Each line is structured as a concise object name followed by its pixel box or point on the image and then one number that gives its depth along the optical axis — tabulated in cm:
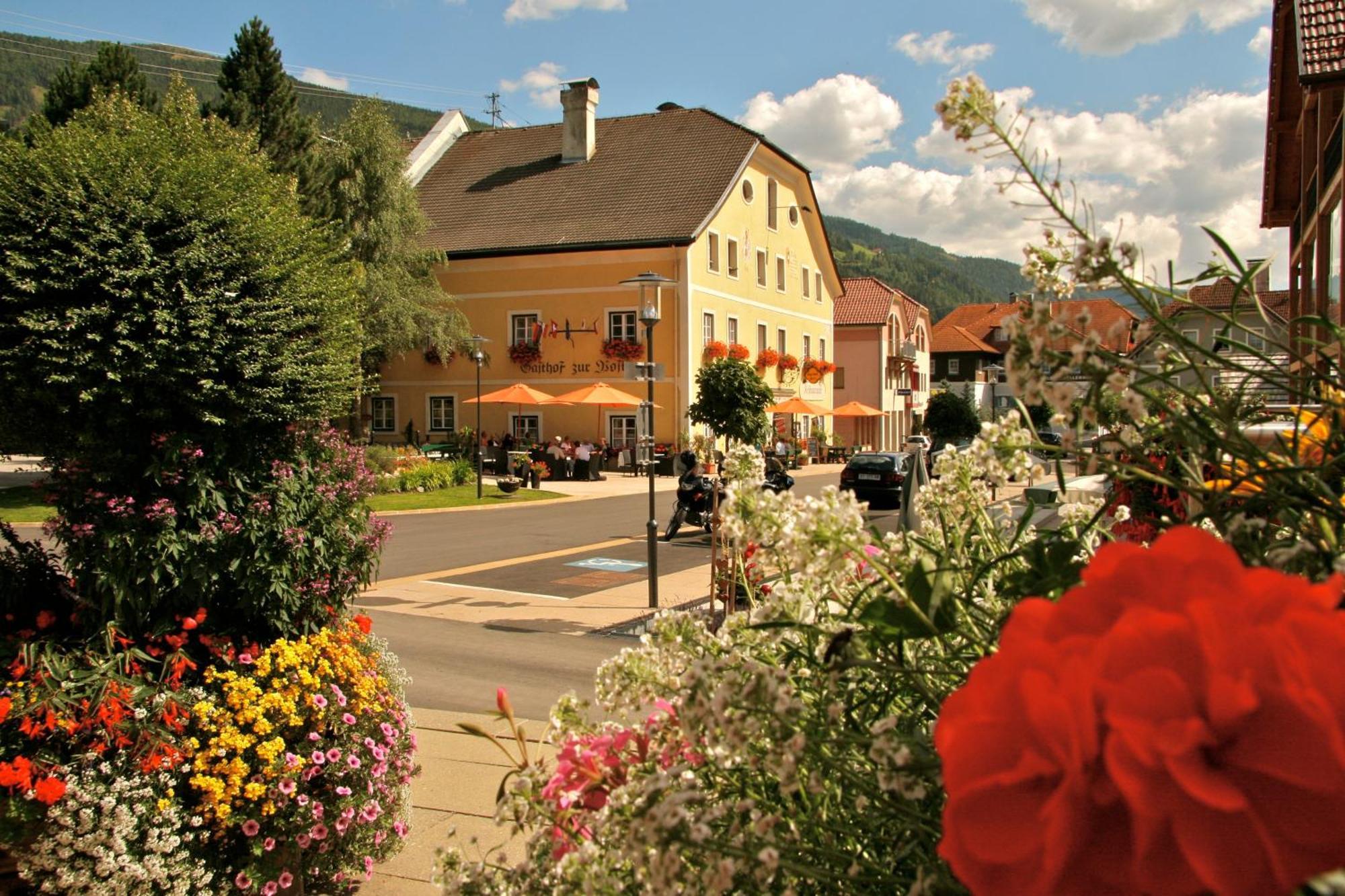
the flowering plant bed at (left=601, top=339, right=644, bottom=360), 3750
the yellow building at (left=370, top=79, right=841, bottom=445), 3781
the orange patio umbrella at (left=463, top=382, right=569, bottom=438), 3253
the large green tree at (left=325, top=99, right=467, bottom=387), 3475
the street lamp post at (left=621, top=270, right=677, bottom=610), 1268
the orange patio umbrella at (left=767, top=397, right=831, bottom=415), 4144
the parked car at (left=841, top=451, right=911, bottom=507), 2564
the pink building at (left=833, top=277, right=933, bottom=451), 5572
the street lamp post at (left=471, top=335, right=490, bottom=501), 2949
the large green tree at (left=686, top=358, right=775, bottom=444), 2208
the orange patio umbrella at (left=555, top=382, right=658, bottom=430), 3209
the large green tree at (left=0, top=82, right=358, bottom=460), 416
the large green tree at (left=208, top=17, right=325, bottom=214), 3069
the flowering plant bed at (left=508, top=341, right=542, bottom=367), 3884
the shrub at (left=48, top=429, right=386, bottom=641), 418
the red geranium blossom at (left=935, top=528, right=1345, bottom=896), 61
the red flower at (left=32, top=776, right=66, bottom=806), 352
